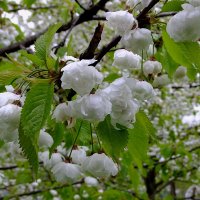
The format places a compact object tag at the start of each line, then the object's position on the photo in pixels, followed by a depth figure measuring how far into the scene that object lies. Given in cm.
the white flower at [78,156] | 52
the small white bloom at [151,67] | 49
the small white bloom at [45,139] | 49
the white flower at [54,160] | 57
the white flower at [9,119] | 33
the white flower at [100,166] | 42
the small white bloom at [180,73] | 67
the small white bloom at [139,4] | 39
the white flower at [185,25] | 31
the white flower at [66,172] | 50
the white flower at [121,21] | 36
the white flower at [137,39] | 37
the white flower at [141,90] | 37
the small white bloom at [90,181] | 152
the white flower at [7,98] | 35
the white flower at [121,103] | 34
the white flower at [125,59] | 41
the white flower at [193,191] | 201
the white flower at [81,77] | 32
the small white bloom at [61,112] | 38
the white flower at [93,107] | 32
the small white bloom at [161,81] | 62
